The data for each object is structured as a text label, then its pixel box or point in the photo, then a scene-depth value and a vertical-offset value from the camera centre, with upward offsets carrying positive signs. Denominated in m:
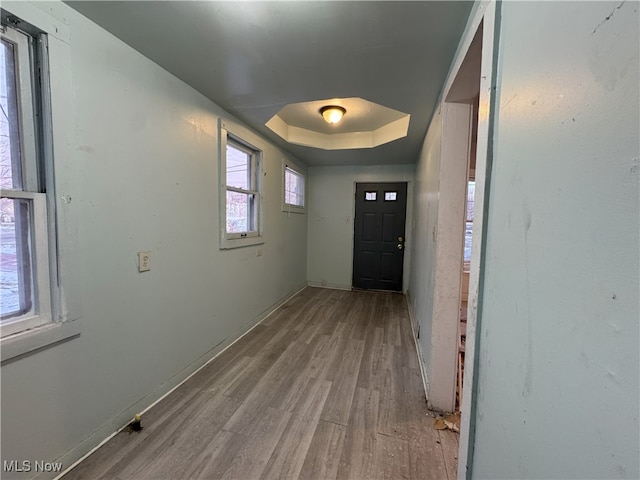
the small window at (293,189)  3.86 +0.56
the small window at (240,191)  2.44 +0.34
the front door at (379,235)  4.41 -0.19
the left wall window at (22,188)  1.11 +0.13
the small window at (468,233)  3.37 -0.09
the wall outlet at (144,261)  1.65 -0.26
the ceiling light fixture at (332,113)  2.56 +1.11
